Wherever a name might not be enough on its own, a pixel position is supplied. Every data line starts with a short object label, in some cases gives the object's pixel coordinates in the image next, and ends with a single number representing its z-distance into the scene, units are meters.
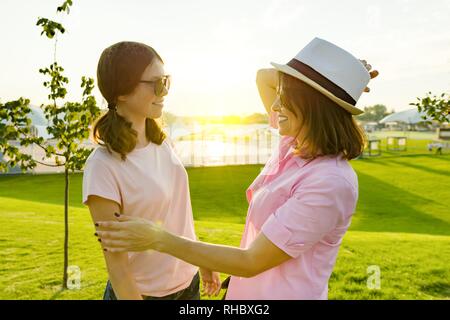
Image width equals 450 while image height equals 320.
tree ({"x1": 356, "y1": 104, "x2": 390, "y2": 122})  135.79
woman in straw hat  1.94
